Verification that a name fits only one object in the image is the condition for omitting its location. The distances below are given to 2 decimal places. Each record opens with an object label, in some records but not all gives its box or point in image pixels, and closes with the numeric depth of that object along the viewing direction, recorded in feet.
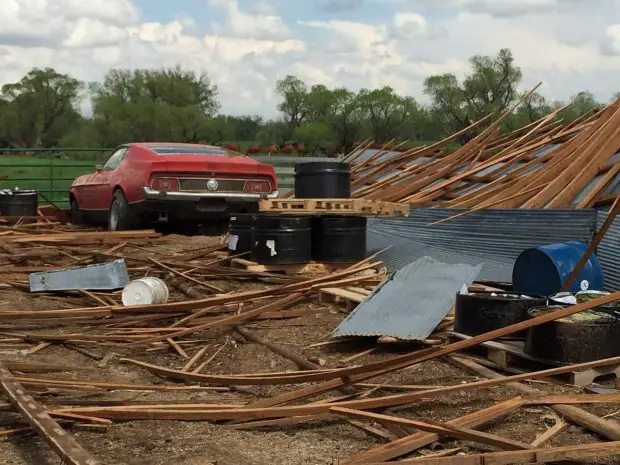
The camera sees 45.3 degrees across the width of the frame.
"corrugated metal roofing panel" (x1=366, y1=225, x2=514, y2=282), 27.58
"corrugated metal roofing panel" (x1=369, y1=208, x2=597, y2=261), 25.85
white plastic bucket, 23.89
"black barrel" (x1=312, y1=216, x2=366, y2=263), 29.30
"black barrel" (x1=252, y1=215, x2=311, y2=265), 28.50
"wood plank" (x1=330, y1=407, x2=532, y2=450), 11.35
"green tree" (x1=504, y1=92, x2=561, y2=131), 200.13
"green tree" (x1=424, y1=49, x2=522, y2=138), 244.22
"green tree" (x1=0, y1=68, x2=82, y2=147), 247.09
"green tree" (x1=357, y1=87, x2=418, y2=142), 243.48
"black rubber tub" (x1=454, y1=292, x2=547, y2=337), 18.30
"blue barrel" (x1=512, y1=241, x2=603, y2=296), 22.21
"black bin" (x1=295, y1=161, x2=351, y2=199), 32.24
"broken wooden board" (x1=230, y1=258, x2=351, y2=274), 28.91
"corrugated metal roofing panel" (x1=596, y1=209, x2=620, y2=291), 24.61
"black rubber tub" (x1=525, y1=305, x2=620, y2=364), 15.98
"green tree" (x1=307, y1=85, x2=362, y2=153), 235.40
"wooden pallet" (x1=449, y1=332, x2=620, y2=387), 15.56
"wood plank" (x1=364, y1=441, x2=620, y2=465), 10.73
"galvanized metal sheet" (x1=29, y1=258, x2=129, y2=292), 26.58
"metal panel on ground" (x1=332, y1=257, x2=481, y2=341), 18.84
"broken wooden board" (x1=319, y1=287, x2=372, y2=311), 23.00
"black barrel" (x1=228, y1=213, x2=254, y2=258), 31.09
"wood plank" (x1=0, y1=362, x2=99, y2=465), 9.95
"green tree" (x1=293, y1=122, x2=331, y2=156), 222.48
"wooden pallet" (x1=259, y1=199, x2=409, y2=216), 30.37
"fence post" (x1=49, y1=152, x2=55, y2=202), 65.03
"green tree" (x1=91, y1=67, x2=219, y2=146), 218.38
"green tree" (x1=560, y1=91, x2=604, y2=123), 170.50
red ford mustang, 36.86
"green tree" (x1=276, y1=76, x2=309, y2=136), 264.52
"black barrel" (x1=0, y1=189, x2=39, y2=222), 48.88
